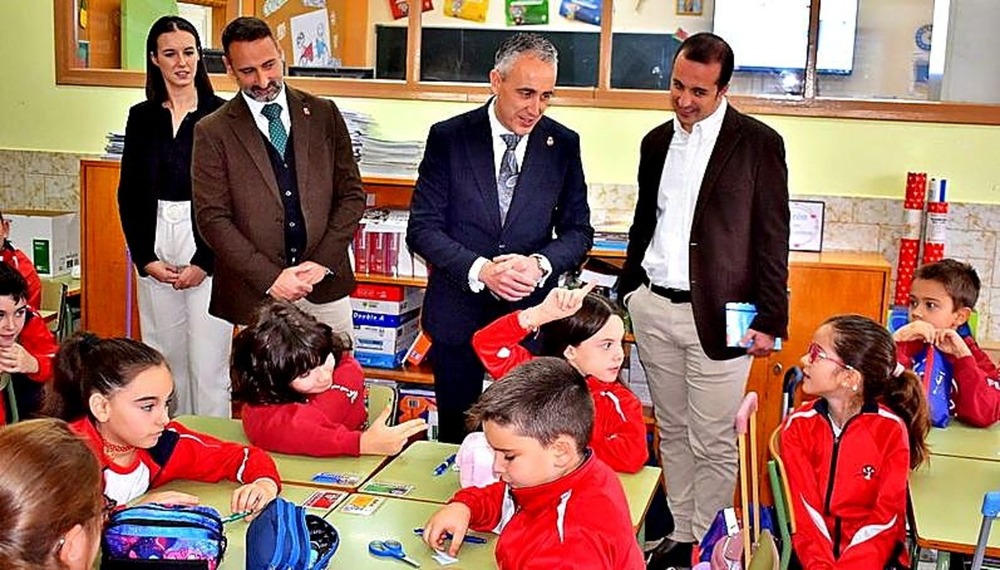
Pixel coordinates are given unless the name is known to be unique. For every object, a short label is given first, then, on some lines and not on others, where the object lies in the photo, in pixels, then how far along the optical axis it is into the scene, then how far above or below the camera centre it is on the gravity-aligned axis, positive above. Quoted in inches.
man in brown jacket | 133.3 -11.2
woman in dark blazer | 151.3 -17.1
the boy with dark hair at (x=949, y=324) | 132.9 -24.7
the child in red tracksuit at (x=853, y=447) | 105.9 -32.1
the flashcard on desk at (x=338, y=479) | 102.7 -34.7
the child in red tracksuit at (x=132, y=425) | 98.7 -29.1
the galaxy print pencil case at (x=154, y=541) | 75.5 -30.0
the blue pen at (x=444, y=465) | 106.9 -34.6
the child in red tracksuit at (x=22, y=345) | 130.2 -30.8
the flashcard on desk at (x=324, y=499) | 96.3 -34.5
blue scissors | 85.6 -34.3
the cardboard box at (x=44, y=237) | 195.2 -25.4
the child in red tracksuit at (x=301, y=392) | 109.3 -30.1
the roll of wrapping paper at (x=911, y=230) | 169.5 -16.0
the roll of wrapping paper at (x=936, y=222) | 167.5 -14.3
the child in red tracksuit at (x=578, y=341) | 114.4 -24.1
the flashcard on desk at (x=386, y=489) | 100.3 -34.6
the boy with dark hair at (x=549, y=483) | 79.5 -27.2
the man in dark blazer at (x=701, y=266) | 132.0 -18.0
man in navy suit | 128.4 -12.5
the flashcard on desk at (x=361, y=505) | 94.9 -34.4
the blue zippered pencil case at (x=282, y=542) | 77.3 -30.7
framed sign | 175.5 -16.3
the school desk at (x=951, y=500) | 92.7 -34.0
